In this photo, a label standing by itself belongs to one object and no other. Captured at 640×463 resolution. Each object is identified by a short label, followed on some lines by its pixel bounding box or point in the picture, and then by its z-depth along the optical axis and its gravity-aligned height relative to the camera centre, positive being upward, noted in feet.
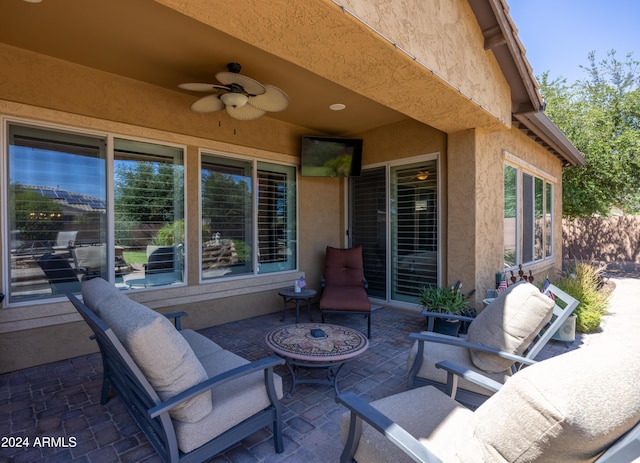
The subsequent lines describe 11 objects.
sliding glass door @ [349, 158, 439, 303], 17.13 +0.13
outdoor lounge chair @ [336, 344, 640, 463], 2.98 -1.86
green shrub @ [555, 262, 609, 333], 14.47 -3.47
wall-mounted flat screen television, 18.45 +4.27
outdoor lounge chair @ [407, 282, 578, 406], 7.16 -2.71
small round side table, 15.12 -3.22
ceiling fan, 10.02 +4.54
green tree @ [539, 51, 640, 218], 30.12 +9.71
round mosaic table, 8.20 -3.24
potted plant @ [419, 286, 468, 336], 13.01 -3.33
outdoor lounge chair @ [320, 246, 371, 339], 14.60 -2.75
